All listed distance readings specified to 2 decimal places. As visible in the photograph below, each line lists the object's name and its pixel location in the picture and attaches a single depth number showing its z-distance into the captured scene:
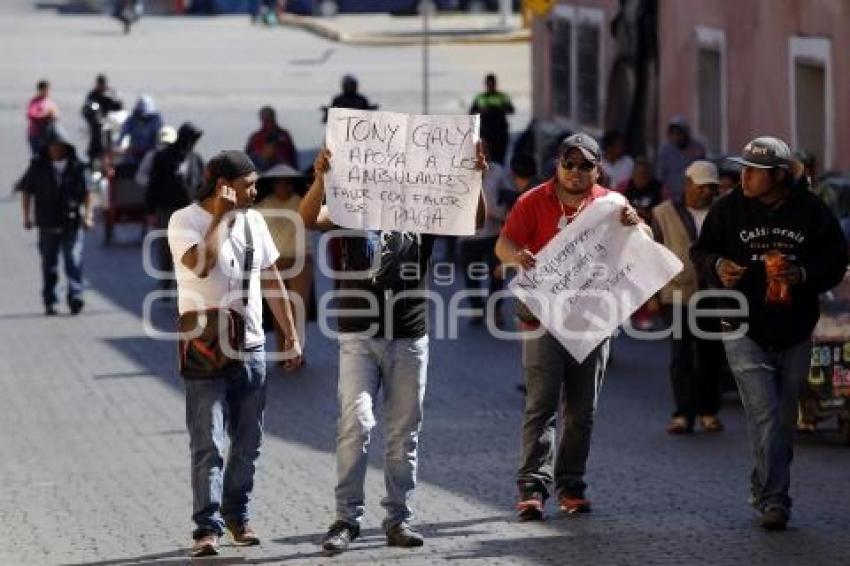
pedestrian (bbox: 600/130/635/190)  24.80
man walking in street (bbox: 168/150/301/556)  11.20
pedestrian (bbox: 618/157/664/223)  20.80
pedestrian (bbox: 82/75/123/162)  36.53
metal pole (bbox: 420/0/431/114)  34.03
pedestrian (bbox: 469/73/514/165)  36.94
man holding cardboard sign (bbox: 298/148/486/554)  11.30
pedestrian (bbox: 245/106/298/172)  28.33
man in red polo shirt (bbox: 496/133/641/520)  11.98
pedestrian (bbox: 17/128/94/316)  23.67
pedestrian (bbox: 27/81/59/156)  37.31
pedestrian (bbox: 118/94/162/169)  30.94
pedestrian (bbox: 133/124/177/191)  25.85
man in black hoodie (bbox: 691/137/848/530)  11.70
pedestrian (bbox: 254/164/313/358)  19.94
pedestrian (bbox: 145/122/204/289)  25.14
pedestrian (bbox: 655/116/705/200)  25.17
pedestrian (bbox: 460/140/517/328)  22.44
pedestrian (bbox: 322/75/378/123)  34.09
